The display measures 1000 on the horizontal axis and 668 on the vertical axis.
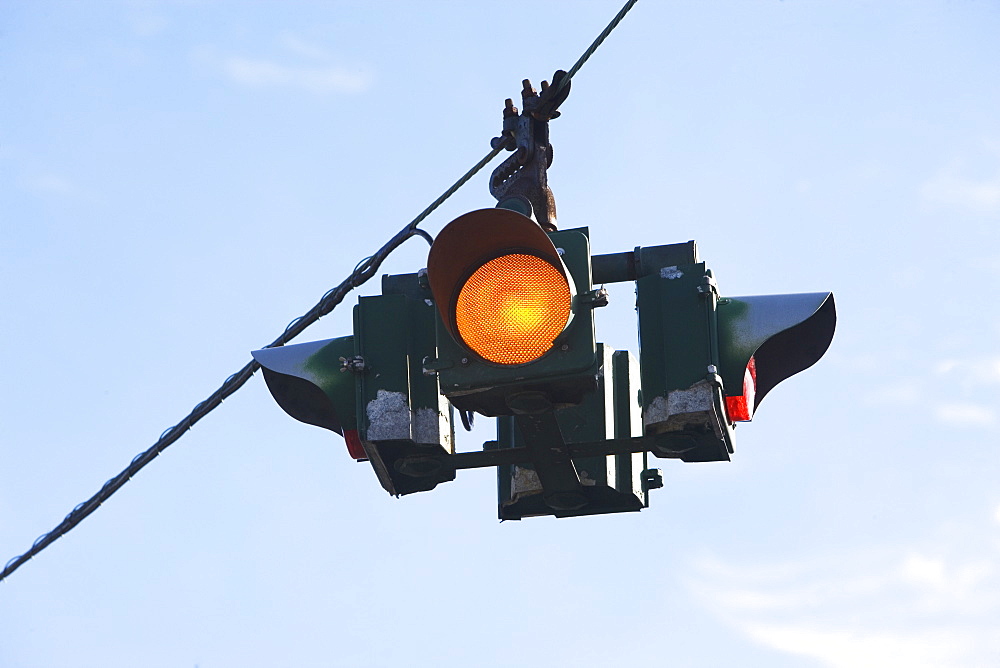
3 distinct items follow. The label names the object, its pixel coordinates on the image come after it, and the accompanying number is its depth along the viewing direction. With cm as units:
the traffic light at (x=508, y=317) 816
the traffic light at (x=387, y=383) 933
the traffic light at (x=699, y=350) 882
